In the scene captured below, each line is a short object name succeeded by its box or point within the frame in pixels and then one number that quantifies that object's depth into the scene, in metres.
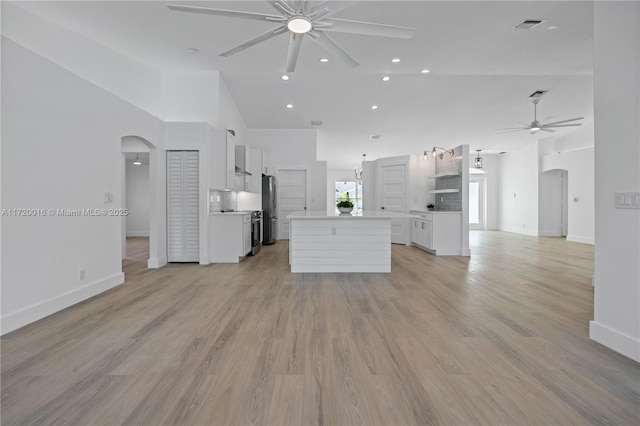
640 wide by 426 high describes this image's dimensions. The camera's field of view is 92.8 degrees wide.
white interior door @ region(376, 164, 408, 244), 8.14
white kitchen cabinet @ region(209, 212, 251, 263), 5.55
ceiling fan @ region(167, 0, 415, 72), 2.71
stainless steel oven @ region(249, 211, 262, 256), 6.34
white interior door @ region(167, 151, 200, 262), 5.43
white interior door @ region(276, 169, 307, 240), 8.82
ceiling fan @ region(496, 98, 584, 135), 6.86
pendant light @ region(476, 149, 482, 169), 11.74
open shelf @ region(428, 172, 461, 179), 6.85
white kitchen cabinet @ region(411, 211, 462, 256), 6.57
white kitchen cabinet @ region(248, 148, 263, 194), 7.67
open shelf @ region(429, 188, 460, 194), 6.92
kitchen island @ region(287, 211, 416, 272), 4.67
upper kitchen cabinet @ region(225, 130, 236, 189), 5.75
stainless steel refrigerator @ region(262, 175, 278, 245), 7.62
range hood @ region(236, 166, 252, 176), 6.63
